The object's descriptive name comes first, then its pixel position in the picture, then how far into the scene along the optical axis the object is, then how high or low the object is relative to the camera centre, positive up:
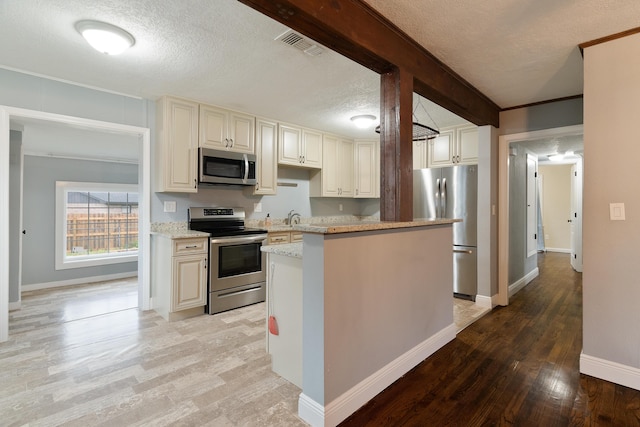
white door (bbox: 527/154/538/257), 5.13 +0.19
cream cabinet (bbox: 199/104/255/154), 3.55 +1.02
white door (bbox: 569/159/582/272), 5.42 -0.10
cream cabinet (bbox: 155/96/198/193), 3.30 +0.76
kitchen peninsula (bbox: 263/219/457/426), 1.64 -0.58
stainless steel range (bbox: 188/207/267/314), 3.41 -0.52
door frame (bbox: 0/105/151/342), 2.67 +0.25
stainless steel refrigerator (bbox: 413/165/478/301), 3.85 +0.07
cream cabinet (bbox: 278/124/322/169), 4.31 +0.98
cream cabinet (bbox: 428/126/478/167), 4.09 +0.92
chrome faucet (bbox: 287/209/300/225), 4.77 -0.04
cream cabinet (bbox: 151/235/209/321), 3.15 -0.64
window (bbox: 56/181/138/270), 4.98 -0.15
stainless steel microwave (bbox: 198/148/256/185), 3.52 +0.56
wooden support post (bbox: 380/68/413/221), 2.17 +0.49
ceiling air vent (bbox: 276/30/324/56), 2.09 +1.21
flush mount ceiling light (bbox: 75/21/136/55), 2.01 +1.18
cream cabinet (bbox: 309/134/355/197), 4.84 +0.70
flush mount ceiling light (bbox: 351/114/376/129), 3.86 +1.19
